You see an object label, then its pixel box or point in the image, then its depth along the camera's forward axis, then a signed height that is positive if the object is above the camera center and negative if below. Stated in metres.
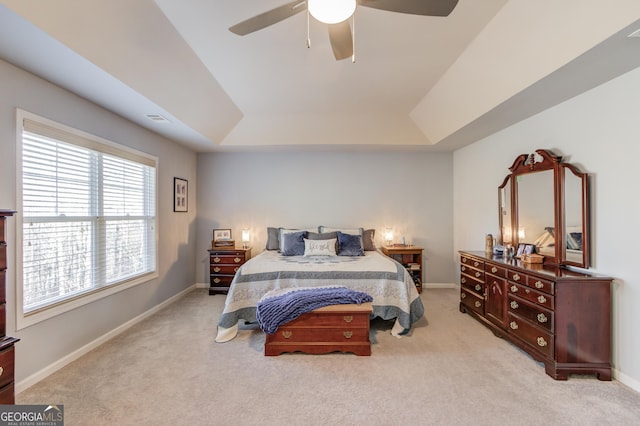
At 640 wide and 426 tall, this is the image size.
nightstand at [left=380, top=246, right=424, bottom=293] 4.93 -0.74
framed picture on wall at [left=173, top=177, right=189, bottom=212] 4.59 +0.34
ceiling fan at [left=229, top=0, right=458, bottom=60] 1.58 +1.20
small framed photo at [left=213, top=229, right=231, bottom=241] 5.13 -0.32
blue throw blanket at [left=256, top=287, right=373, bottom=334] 2.72 -0.83
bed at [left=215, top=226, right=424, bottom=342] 3.16 -0.78
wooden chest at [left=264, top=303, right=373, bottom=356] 2.75 -1.09
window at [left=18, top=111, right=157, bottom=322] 2.34 +0.01
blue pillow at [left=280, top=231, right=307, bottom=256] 4.54 -0.45
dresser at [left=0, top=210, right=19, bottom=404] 1.50 -0.67
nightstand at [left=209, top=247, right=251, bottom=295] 4.83 -0.86
